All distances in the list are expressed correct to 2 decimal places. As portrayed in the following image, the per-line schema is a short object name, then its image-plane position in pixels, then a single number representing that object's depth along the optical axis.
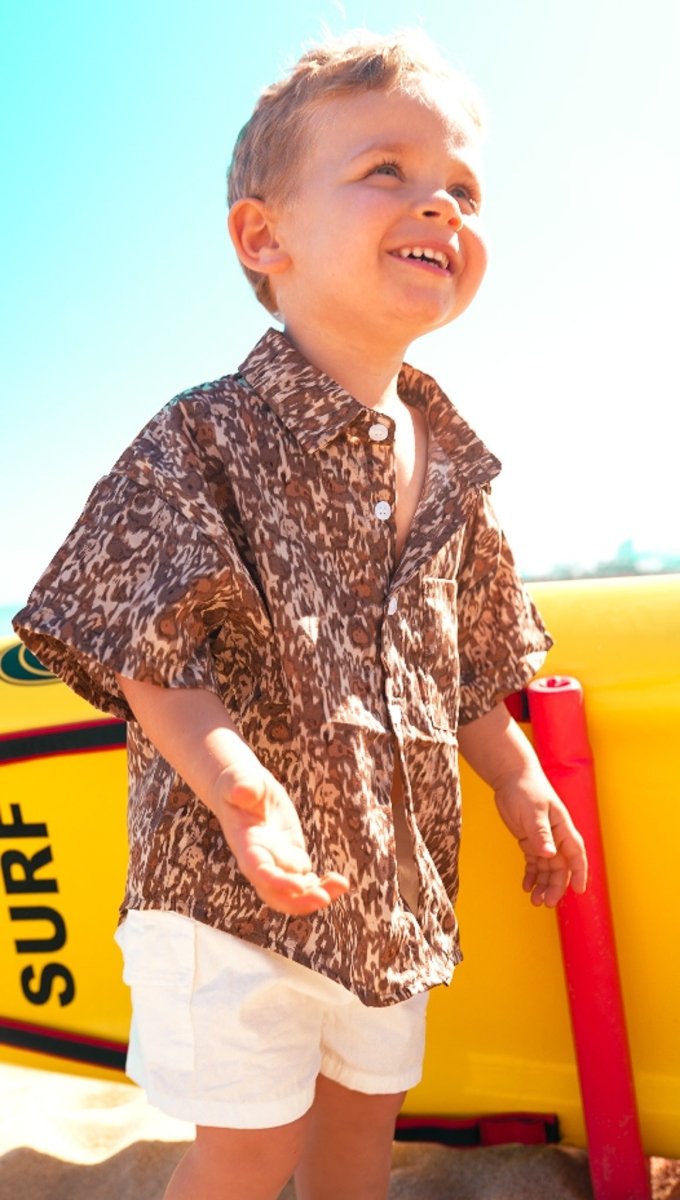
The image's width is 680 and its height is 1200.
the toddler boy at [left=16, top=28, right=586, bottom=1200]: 1.15
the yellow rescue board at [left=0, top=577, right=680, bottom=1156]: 1.54
